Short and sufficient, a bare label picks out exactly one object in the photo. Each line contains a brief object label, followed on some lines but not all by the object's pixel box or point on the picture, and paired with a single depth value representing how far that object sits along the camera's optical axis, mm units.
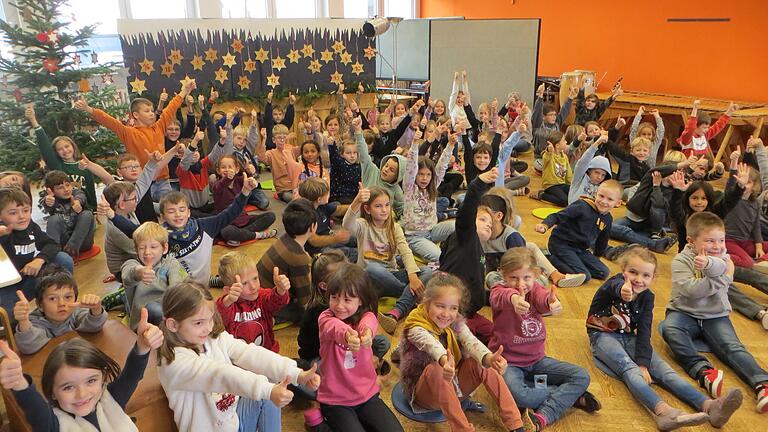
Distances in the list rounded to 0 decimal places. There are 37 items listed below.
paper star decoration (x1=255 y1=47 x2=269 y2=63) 6520
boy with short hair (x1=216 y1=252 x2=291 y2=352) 2336
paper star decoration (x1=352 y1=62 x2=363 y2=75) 7016
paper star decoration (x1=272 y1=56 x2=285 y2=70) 6602
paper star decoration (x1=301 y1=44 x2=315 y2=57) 6734
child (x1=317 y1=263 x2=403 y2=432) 2111
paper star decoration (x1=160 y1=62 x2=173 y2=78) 5984
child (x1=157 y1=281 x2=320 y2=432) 1715
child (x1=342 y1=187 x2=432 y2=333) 3174
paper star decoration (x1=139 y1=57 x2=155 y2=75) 5867
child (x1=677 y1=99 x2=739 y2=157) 5215
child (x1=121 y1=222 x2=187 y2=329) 2602
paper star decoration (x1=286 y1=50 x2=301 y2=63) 6680
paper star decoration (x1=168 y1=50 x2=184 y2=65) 6023
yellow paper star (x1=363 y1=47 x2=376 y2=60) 7031
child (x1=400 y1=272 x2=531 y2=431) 2148
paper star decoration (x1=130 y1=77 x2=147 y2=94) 5770
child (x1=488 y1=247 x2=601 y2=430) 2387
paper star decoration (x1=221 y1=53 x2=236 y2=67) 6336
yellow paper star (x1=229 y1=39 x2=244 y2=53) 6355
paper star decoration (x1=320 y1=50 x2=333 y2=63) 6824
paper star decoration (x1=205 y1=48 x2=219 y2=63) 6242
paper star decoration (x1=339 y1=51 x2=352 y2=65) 6931
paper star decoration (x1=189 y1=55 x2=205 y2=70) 6172
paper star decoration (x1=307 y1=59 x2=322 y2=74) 6785
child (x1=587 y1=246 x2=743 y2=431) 2419
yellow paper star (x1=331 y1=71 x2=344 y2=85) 6910
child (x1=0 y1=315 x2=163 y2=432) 1514
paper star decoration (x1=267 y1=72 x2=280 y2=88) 6496
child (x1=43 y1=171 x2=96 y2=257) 3715
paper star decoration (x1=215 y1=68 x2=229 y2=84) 6324
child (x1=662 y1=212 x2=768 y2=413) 2645
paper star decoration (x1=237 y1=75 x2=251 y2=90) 6448
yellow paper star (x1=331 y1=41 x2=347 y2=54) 6855
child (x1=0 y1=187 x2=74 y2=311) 2930
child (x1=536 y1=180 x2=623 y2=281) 3704
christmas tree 4883
